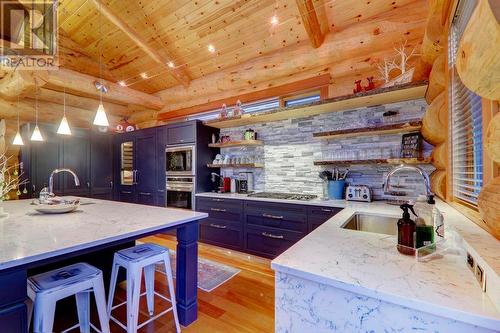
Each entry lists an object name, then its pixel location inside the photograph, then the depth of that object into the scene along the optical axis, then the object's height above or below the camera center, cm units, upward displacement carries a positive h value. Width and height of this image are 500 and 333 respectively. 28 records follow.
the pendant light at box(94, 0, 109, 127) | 234 +52
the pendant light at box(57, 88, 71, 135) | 251 +46
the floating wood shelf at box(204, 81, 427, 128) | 231 +77
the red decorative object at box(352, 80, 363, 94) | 259 +90
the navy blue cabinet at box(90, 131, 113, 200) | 497 +8
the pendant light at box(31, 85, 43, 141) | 309 +45
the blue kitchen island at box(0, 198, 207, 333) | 101 -39
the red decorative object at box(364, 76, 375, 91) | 252 +91
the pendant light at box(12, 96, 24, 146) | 340 +44
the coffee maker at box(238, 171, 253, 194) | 378 -27
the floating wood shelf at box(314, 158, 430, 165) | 233 +6
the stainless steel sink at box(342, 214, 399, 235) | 194 -50
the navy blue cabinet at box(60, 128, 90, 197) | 456 +19
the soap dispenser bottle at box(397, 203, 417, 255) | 103 -31
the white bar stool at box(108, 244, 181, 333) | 155 -75
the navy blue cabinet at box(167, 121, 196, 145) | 383 +61
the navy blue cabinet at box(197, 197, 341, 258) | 272 -74
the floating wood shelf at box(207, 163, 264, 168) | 360 +4
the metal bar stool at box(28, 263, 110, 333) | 121 -69
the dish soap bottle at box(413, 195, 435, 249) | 104 -26
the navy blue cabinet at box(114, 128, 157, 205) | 447 +5
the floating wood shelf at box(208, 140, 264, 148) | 353 +39
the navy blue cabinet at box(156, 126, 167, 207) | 425 +8
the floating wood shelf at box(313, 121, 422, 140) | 236 +41
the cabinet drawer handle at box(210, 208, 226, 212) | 340 -63
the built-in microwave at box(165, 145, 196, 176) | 384 +13
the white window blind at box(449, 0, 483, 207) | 132 +23
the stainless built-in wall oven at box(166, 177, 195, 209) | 385 -42
